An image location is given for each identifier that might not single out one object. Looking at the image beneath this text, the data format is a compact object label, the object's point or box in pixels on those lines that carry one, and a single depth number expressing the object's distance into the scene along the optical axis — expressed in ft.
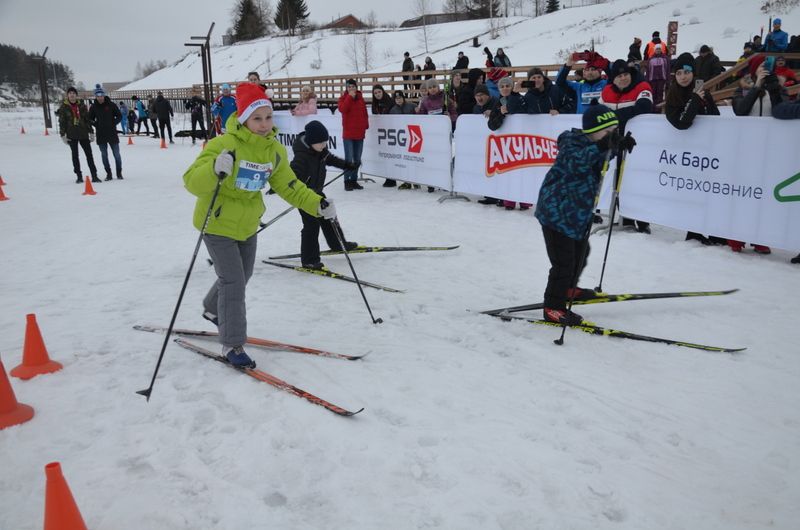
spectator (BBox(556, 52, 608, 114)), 26.16
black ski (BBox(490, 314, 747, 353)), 13.25
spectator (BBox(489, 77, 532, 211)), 27.91
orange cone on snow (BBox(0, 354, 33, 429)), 10.49
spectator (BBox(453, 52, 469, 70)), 58.13
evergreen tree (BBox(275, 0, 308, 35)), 284.41
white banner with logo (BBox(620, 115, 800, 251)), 18.74
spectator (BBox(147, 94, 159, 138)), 78.23
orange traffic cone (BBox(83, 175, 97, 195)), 36.60
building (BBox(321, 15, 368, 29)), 303.76
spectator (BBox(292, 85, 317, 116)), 41.55
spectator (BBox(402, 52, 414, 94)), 73.62
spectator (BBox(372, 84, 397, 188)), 39.14
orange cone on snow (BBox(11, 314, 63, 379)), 12.55
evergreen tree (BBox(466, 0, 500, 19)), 236.43
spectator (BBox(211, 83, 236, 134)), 46.37
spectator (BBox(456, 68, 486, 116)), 33.19
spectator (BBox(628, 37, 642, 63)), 54.52
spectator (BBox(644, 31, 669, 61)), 50.72
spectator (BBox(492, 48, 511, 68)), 51.55
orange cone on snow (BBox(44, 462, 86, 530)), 6.96
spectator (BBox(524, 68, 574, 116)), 27.07
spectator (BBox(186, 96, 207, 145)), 72.43
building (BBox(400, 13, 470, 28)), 266.36
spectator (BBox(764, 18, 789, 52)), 41.55
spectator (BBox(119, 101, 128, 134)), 91.25
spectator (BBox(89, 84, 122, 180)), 39.52
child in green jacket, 11.46
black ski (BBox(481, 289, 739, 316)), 15.62
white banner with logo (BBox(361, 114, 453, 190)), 32.58
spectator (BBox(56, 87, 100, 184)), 38.63
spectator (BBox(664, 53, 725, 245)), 20.54
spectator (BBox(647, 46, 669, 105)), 40.04
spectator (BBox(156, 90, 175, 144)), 70.28
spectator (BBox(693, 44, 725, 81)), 40.45
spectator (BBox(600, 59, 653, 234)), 23.03
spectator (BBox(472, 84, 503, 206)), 28.84
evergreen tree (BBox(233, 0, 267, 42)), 296.92
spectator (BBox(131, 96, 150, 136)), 89.34
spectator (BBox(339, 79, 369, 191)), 35.78
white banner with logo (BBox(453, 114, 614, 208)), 26.40
